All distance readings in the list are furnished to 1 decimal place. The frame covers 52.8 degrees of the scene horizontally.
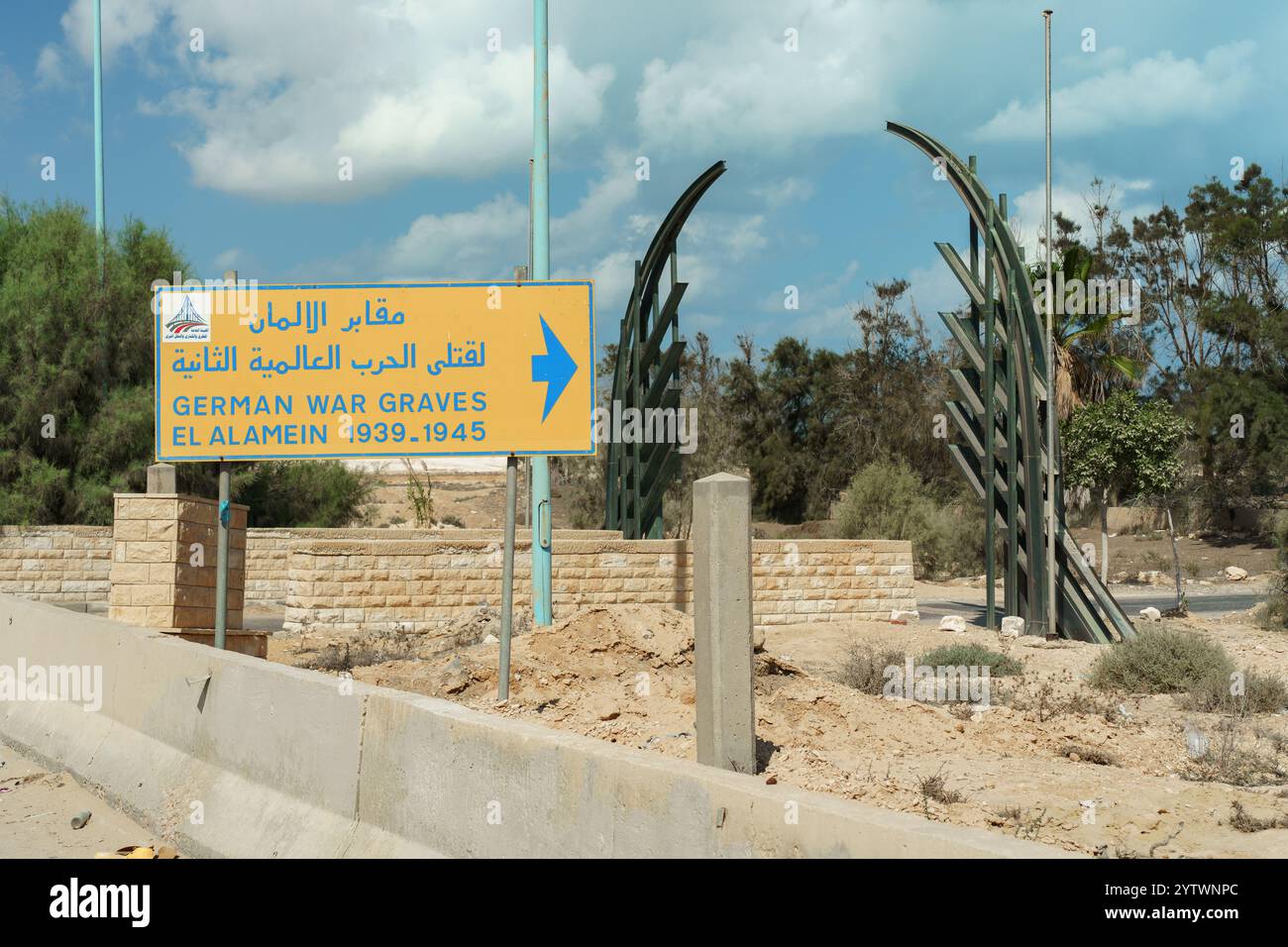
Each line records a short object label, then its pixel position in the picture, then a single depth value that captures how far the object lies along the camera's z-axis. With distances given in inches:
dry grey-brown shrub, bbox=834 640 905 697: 482.0
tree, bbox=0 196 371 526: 1094.4
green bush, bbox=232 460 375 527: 1298.0
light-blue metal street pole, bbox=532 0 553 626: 544.8
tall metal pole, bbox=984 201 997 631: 749.3
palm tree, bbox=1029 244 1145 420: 1032.8
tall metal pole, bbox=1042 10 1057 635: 709.9
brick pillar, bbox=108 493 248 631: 466.0
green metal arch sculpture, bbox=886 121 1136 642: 714.2
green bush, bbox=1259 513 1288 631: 762.2
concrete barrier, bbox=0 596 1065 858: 165.8
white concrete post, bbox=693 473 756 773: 226.8
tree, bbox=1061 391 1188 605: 1104.8
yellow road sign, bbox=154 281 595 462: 389.4
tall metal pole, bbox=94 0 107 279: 1172.5
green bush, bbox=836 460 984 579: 1390.3
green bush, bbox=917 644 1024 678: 542.3
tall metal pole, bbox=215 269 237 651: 407.2
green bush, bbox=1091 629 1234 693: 486.6
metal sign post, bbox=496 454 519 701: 359.3
